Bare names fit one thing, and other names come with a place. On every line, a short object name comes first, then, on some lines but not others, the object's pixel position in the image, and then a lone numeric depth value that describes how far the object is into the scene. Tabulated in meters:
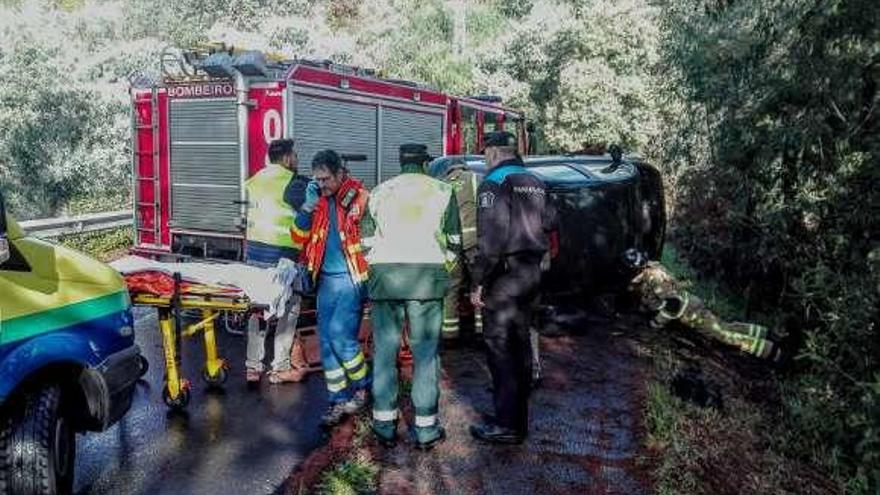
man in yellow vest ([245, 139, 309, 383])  5.98
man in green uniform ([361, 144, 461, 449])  4.60
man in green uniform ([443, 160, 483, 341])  6.48
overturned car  7.23
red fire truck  7.56
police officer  4.61
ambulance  3.47
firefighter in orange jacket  4.98
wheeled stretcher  5.24
